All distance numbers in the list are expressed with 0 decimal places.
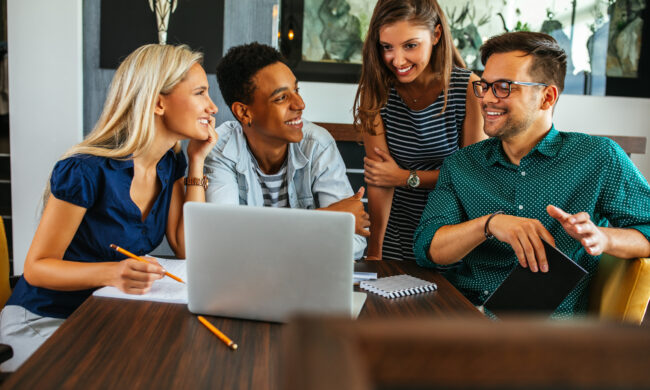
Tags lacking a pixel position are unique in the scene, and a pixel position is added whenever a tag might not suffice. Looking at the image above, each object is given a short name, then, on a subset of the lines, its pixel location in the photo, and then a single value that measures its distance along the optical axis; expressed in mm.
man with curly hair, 2000
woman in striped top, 1896
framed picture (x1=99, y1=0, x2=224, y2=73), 2973
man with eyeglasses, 1518
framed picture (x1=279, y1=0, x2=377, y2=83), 3365
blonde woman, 1369
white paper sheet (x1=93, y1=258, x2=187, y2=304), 1194
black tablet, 1221
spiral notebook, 1287
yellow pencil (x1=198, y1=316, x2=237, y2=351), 958
